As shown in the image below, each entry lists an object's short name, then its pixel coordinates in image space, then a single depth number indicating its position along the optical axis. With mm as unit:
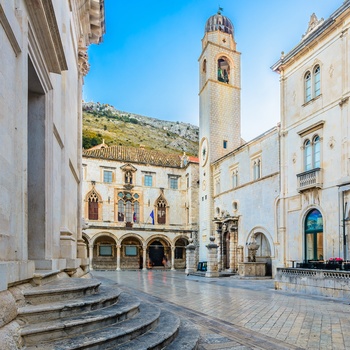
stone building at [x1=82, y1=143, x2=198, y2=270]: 36531
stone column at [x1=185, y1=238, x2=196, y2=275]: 27484
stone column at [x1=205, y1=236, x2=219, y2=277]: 23491
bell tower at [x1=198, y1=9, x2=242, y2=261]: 33031
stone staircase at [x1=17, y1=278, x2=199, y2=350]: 3453
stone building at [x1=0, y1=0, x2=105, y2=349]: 3551
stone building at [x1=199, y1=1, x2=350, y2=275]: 16453
